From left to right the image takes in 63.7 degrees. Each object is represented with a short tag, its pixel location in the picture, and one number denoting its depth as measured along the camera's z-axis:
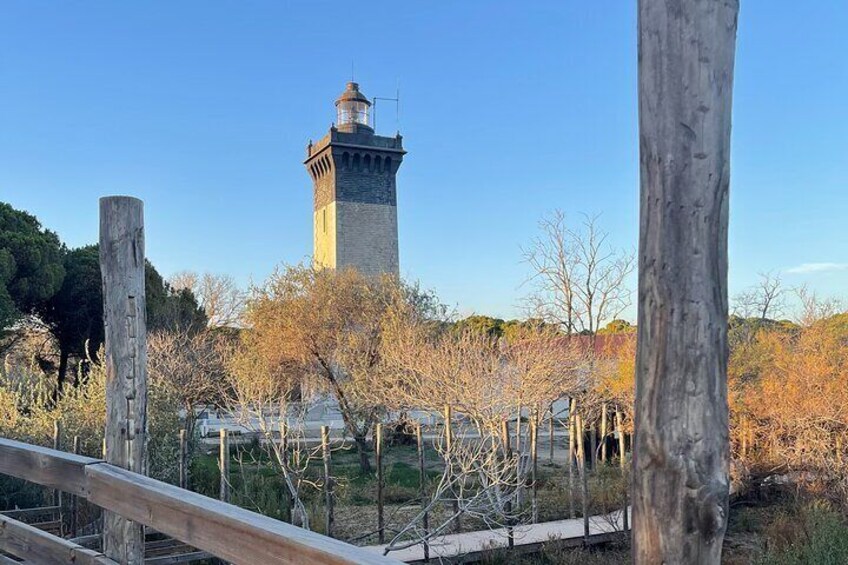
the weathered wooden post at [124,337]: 3.17
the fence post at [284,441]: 6.86
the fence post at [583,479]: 7.63
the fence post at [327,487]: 6.82
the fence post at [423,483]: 6.72
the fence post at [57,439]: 6.70
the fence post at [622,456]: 7.86
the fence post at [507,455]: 7.13
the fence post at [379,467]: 7.07
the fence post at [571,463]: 8.35
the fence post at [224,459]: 6.81
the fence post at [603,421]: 9.43
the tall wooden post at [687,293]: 1.57
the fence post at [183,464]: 7.01
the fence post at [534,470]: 8.26
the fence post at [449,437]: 6.87
